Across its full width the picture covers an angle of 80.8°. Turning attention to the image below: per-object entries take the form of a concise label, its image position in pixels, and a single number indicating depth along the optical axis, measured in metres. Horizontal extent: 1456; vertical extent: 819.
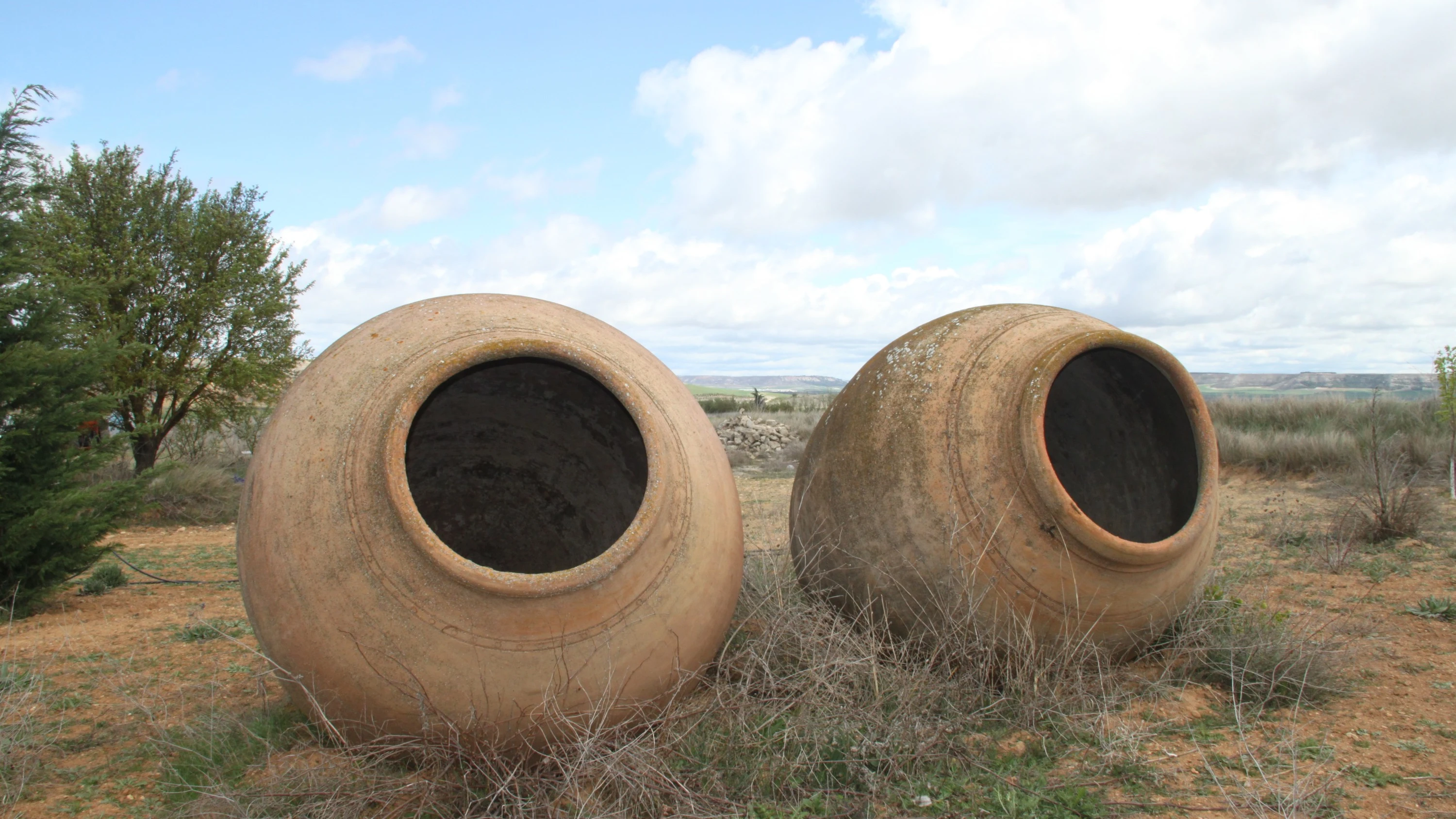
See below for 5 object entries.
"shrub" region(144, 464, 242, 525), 11.43
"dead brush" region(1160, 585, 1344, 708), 3.42
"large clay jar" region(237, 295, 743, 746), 2.40
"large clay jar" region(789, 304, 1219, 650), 3.15
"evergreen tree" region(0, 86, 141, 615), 5.65
